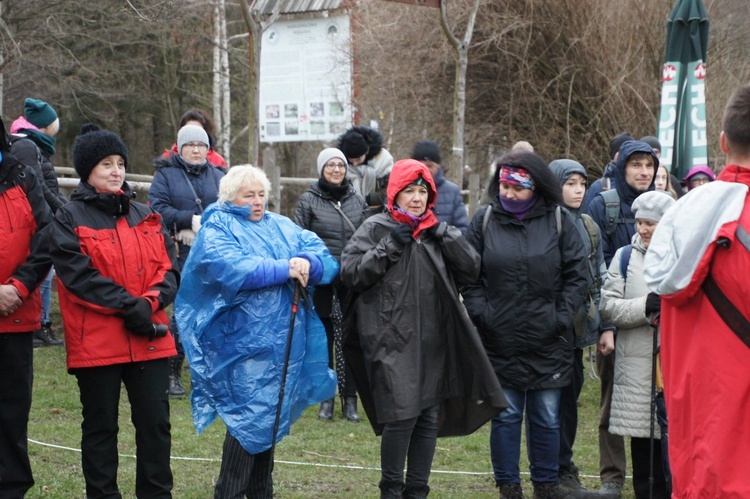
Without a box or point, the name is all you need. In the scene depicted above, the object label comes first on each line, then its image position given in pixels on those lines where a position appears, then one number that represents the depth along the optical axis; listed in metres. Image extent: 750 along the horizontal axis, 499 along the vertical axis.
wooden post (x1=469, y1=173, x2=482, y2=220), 13.77
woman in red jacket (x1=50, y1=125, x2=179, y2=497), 5.09
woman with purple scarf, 5.96
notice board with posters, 13.85
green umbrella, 9.69
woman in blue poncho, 5.32
